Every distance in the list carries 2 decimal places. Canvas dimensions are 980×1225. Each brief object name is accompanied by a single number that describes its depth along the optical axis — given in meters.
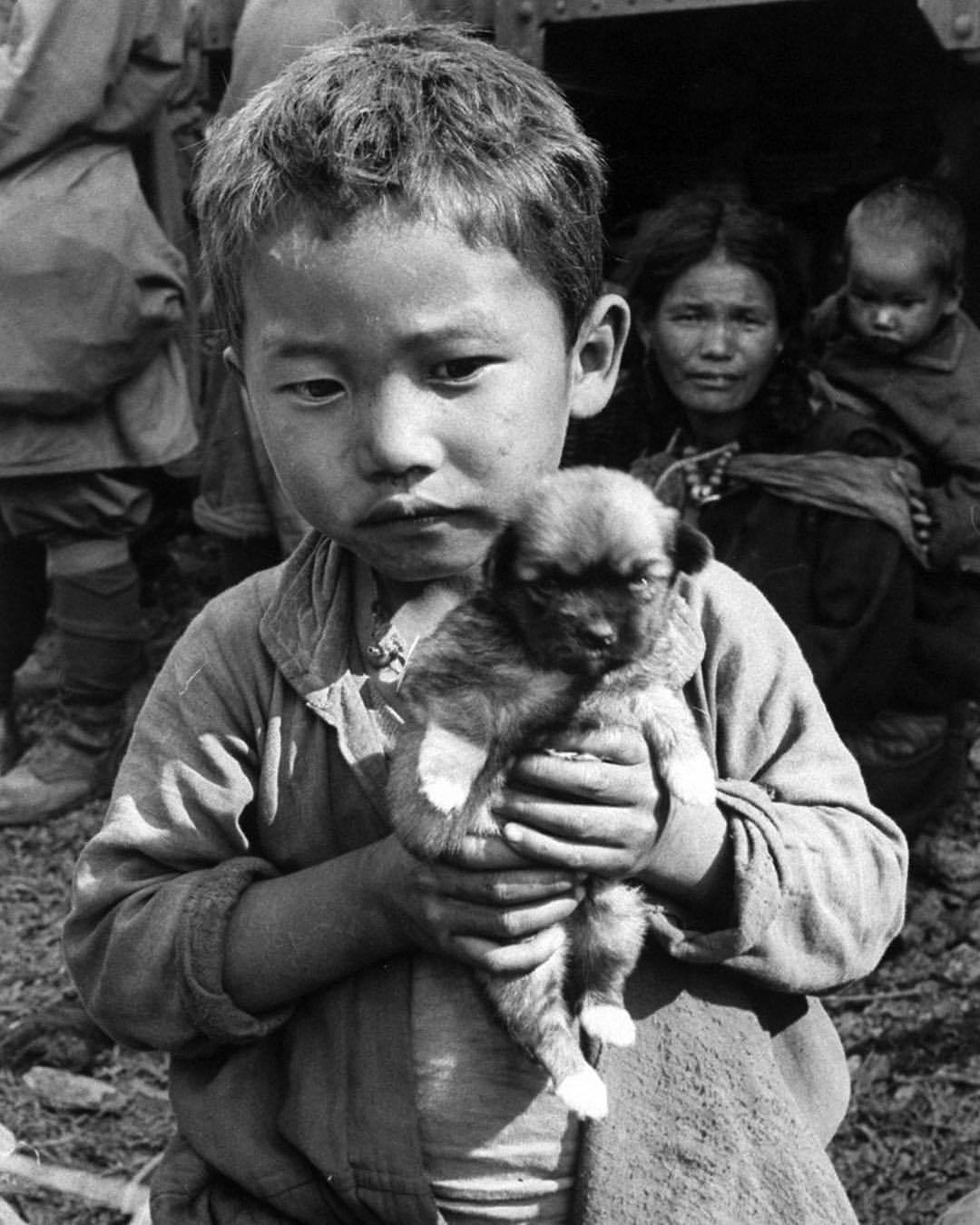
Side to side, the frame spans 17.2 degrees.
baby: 2.11
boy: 1.22
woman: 2.01
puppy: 1.19
